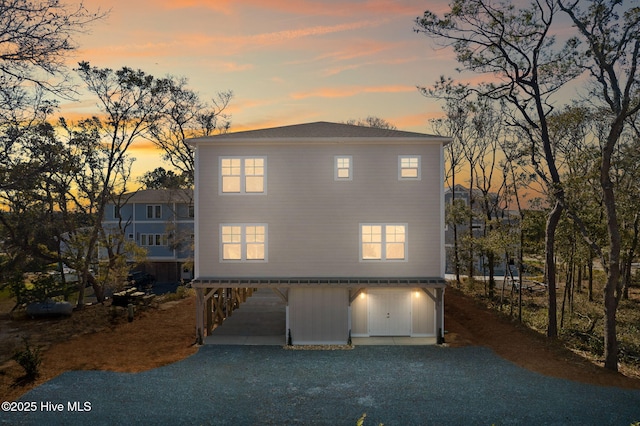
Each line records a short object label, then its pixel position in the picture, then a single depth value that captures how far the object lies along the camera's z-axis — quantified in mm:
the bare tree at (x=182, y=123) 29328
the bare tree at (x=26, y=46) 11672
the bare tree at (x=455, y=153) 30594
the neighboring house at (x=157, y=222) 40438
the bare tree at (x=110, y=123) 24625
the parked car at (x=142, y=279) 37062
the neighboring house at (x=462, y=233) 33838
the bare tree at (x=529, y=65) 17234
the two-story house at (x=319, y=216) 17234
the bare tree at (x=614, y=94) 14422
